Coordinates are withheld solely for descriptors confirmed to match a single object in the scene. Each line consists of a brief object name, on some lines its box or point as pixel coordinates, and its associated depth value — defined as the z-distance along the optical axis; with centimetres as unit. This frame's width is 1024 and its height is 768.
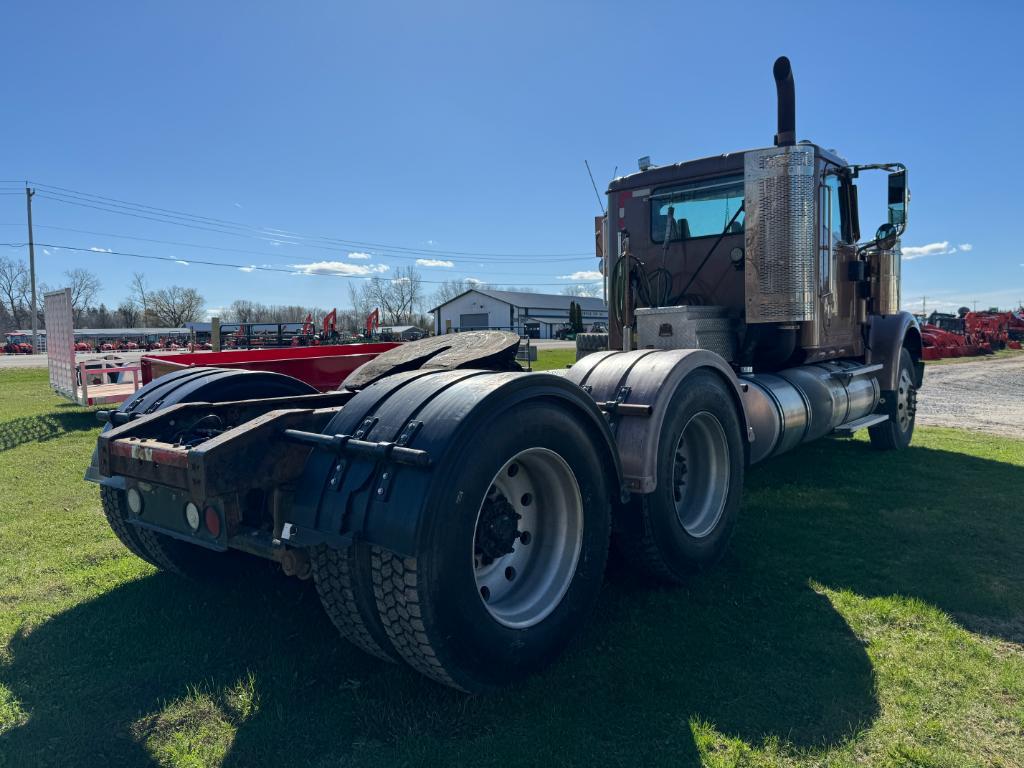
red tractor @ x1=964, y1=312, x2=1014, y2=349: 2767
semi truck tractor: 238
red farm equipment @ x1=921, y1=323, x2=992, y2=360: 2478
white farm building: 7688
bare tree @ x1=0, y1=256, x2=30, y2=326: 9458
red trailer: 609
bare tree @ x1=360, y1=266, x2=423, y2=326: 9912
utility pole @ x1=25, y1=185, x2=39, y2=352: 4038
